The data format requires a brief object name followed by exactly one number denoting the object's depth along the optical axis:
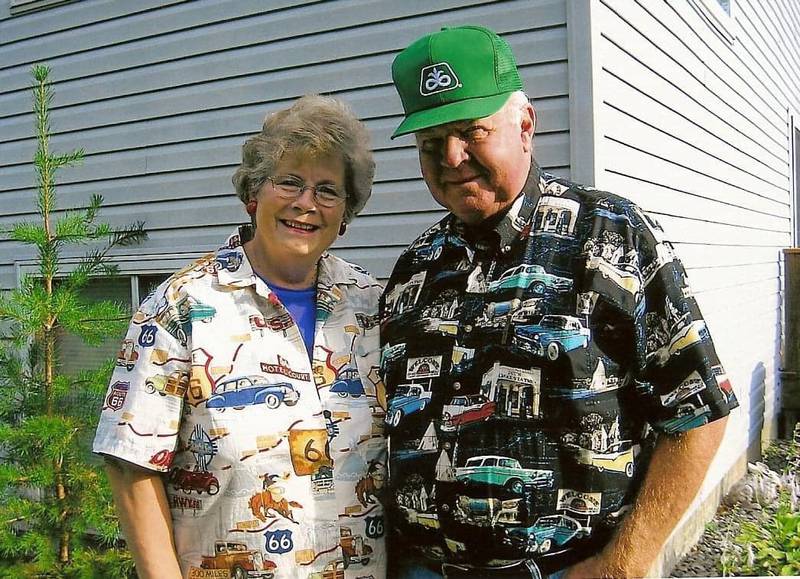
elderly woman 1.88
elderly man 1.72
